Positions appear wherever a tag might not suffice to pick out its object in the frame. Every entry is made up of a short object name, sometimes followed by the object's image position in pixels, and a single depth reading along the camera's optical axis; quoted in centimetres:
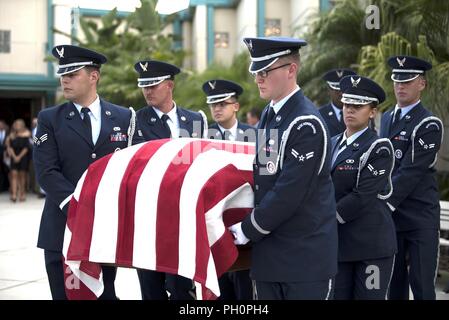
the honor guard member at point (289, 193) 276
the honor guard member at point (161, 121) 438
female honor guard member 372
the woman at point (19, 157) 1473
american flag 281
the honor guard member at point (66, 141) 364
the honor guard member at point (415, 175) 444
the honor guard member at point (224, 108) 524
